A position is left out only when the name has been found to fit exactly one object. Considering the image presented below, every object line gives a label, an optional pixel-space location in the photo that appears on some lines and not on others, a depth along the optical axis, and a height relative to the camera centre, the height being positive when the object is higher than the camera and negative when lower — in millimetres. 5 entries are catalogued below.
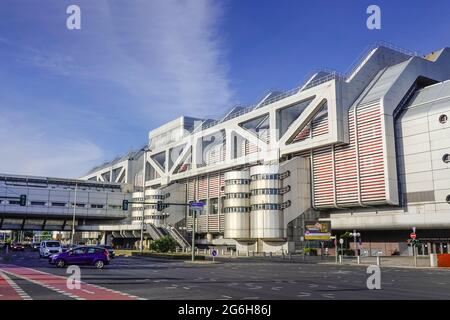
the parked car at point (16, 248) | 86875 -2704
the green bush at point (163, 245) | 60844 -1536
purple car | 33500 -1733
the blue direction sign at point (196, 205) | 46219 +2925
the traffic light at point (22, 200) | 42634 +3152
